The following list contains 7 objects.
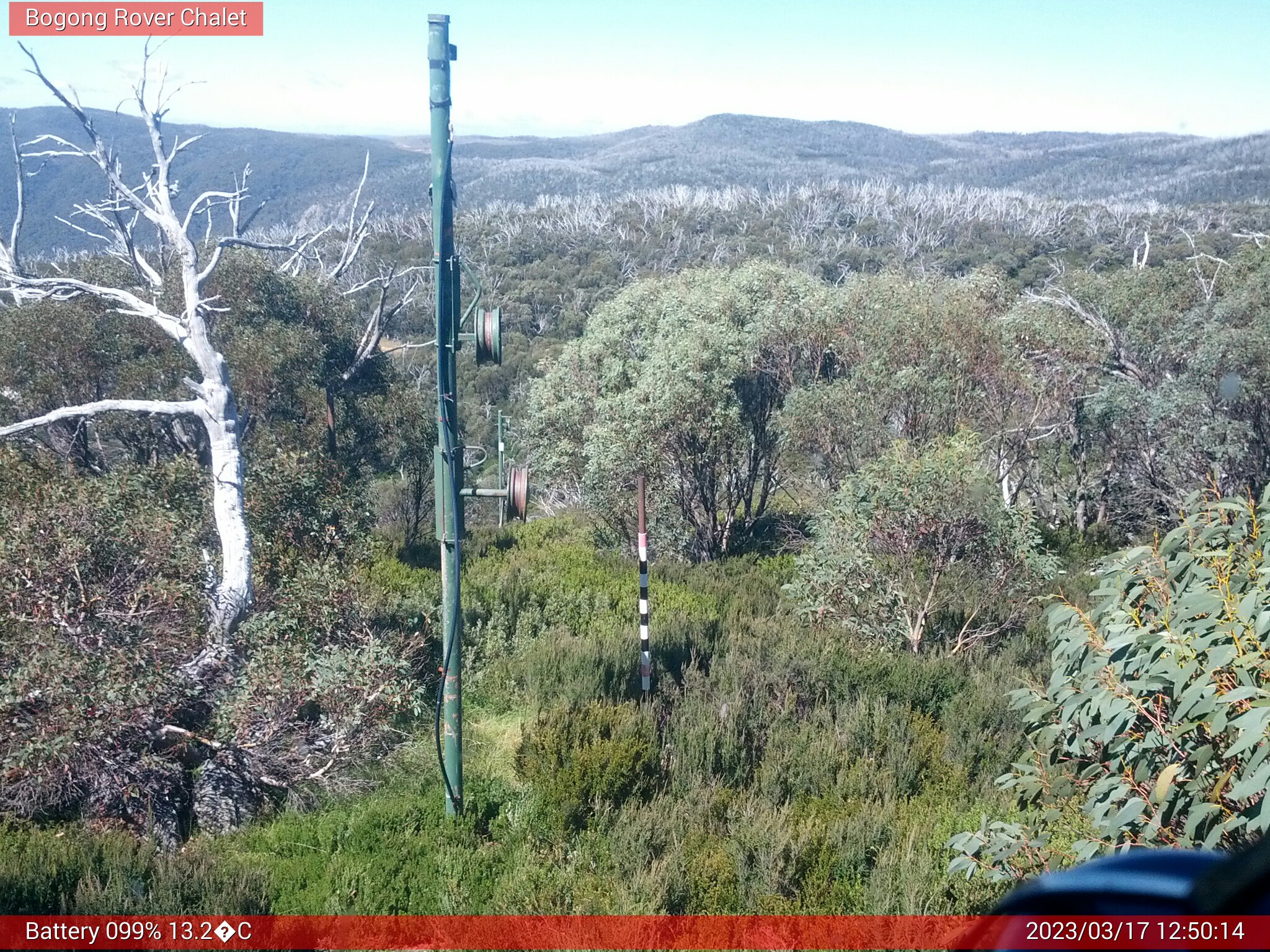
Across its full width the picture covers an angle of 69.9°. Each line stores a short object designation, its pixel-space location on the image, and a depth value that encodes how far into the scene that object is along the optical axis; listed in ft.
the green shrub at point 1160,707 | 9.73
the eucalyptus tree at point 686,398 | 44.83
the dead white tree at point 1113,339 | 49.01
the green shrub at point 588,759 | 19.80
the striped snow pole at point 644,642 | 26.32
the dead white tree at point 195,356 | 22.61
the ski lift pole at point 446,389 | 16.35
